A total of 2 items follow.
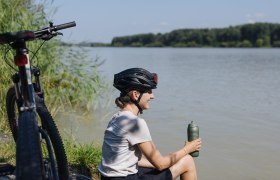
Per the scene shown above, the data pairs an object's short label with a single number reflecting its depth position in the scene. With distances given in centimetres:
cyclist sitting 343
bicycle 238
